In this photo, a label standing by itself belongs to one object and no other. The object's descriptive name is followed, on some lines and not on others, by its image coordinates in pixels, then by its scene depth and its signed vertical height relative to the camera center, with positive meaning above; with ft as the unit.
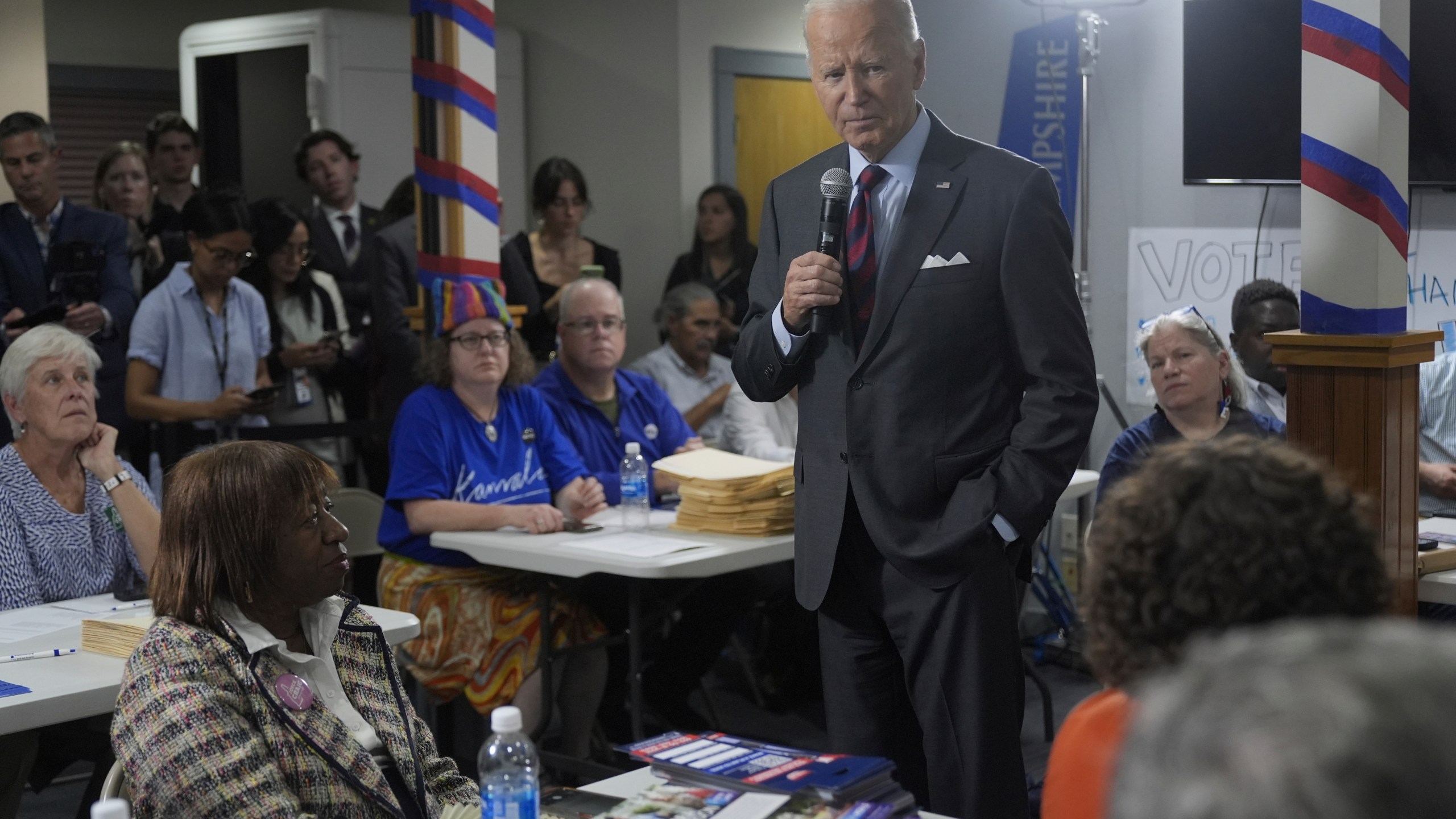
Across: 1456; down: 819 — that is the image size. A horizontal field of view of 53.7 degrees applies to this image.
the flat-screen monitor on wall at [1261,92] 14.98 +2.47
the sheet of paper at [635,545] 11.63 -1.78
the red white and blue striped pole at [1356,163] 9.52 +1.03
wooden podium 9.56 -0.67
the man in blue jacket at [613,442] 14.44 -1.13
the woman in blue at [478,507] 12.55 -1.55
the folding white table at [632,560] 11.35 -1.85
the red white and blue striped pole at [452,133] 15.35 +2.15
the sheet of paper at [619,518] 13.24 -1.76
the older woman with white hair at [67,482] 10.34 -1.05
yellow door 23.91 +3.36
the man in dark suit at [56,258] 15.52 +0.89
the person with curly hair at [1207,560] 3.74 -0.64
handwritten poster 15.57 +0.54
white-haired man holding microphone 7.32 -0.45
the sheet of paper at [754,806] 5.16 -1.73
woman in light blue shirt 15.12 +0.02
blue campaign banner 17.70 +2.74
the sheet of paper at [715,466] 12.46 -1.23
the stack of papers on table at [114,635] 8.63 -1.79
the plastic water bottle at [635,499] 13.10 -1.57
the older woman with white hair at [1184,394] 12.79 -0.67
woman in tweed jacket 5.68 -1.44
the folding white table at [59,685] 7.75 -1.93
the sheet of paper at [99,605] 9.89 -1.85
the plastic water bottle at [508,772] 5.20 -1.62
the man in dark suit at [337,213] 19.04 +1.65
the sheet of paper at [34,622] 9.25 -1.87
